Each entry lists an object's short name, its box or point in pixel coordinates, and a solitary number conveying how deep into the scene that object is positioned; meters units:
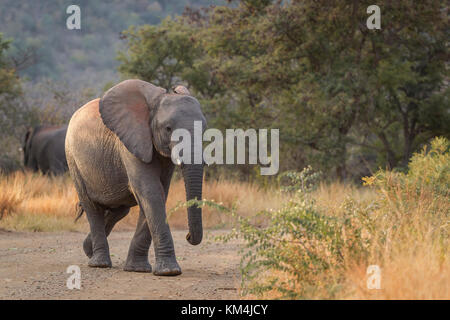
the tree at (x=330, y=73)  36.22
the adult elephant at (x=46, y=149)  40.12
